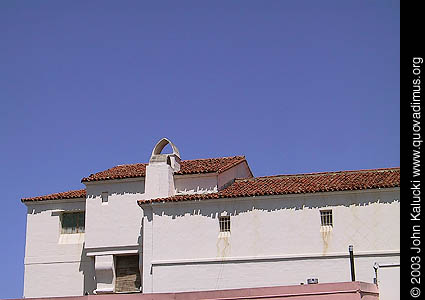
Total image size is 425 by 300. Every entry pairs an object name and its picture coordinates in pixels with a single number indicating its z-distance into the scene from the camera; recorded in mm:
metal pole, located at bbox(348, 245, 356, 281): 29422
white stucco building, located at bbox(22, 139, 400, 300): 32406
